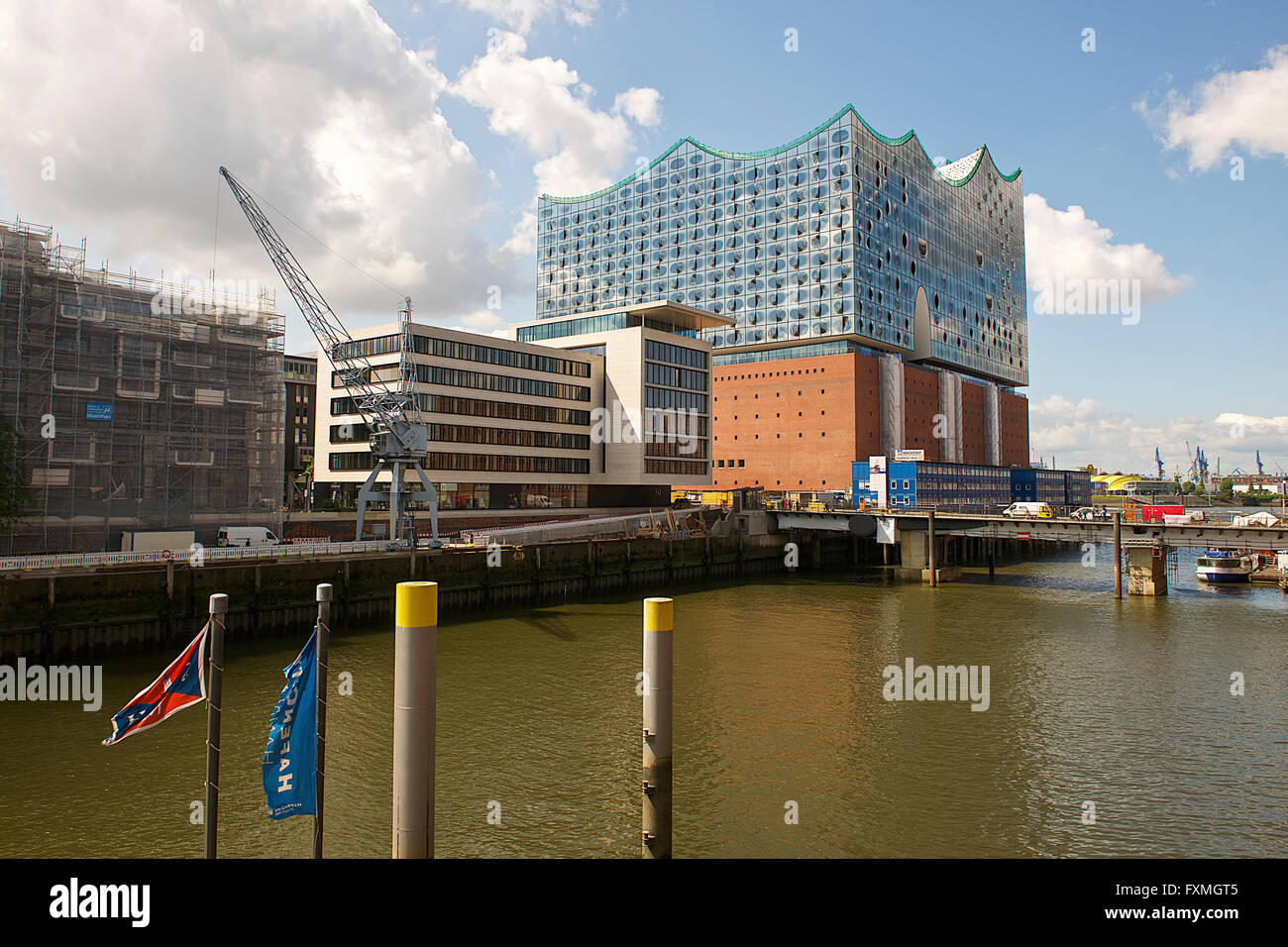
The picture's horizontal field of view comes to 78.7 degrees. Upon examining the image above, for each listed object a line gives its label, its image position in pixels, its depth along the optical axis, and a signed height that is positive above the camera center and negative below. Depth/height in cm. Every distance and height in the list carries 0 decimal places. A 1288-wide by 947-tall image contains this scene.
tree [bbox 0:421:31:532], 3966 +30
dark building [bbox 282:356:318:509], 10469 +1132
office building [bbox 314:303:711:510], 6812 +696
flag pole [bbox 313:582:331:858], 884 -211
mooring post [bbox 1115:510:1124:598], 5093 -449
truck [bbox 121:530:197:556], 4281 -282
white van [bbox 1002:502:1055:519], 6550 -206
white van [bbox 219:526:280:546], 4722 -280
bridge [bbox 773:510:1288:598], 4984 -328
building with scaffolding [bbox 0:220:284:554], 4400 +550
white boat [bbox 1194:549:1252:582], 5719 -601
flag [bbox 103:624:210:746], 943 -250
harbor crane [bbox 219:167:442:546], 5566 +590
